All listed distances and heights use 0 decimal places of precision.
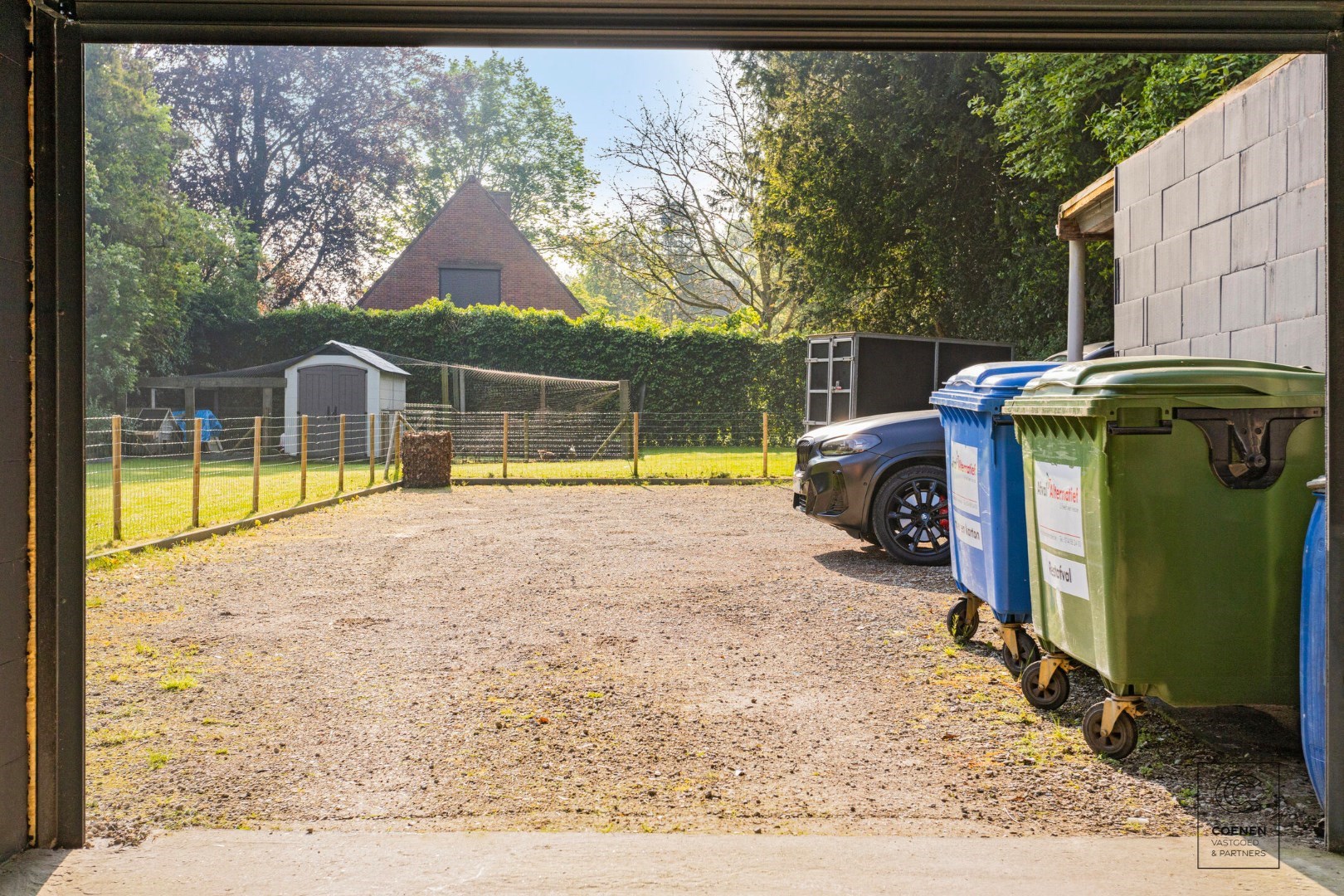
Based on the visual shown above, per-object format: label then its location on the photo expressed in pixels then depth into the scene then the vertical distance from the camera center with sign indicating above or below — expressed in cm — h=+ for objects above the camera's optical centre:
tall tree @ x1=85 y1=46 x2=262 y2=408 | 2784 +498
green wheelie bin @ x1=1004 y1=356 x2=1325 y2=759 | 377 -35
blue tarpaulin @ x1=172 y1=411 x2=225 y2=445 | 2450 +8
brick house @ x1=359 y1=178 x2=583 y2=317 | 3544 +549
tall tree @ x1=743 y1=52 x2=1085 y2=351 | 2230 +530
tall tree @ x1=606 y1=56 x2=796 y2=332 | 3147 +670
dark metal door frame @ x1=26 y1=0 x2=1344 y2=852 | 317 +122
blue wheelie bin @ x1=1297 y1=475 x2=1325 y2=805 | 327 -70
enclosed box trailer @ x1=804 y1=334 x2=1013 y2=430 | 1647 +94
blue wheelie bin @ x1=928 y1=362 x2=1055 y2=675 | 504 -35
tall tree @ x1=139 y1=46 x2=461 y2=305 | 4159 +1119
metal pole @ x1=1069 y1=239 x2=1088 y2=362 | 1062 +137
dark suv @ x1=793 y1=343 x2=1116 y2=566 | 851 -46
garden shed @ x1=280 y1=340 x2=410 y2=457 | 2417 +89
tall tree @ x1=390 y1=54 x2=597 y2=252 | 4575 +1234
